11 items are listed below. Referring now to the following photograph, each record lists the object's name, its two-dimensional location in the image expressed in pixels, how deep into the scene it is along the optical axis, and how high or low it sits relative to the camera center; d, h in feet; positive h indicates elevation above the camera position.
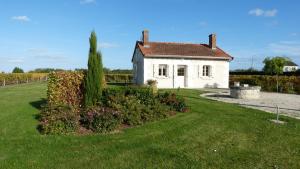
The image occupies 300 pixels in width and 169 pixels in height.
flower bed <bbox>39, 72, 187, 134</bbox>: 20.42 -3.04
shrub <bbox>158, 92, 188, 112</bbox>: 27.00 -2.67
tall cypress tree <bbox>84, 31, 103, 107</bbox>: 25.63 +0.40
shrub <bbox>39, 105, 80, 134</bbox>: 19.87 -3.99
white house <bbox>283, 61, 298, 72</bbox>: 150.91 +10.47
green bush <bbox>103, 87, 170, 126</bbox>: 22.80 -2.77
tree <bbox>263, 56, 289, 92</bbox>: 63.23 +4.75
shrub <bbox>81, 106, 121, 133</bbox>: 20.44 -3.84
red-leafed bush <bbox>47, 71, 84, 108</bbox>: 25.84 -0.95
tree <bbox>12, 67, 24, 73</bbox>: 142.74 +7.04
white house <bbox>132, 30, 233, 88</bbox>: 64.17 +4.68
